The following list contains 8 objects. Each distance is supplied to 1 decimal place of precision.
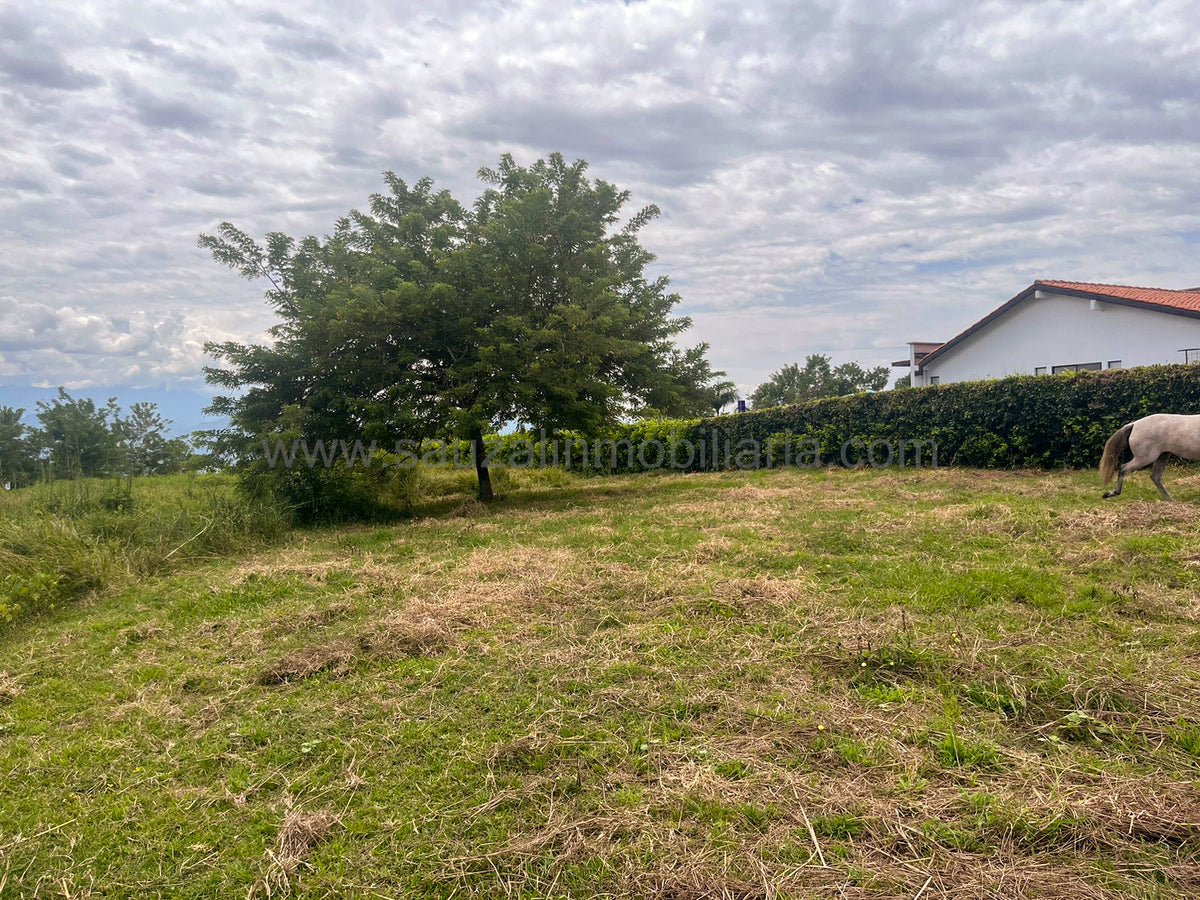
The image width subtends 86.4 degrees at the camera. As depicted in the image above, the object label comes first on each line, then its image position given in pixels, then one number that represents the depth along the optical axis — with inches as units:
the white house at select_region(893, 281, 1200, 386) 591.8
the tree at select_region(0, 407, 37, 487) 571.5
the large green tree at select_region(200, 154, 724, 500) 398.6
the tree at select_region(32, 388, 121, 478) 609.0
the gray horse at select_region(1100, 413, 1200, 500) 283.7
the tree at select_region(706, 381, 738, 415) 819.4
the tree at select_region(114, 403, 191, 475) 721.6
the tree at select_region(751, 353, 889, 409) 2187.5
